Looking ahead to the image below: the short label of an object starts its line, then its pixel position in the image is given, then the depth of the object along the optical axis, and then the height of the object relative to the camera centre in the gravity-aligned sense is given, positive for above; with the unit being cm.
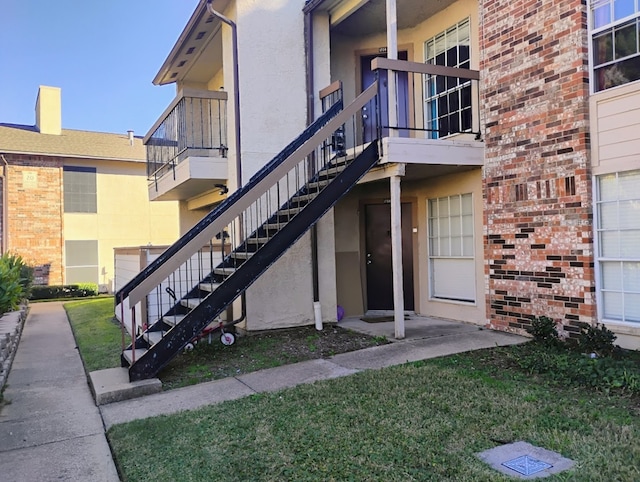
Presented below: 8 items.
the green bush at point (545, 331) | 630 -116
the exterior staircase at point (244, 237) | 573 +9
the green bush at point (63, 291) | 1820 -158
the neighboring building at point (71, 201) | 1902 +187
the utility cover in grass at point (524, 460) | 320 -147
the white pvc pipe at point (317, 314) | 849 -120
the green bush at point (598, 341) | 575 -120
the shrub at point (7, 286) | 745 -56
